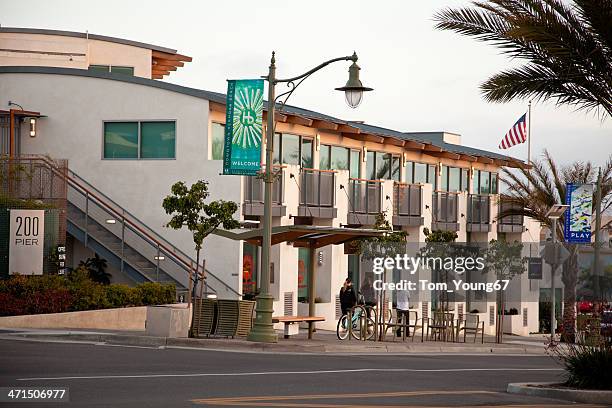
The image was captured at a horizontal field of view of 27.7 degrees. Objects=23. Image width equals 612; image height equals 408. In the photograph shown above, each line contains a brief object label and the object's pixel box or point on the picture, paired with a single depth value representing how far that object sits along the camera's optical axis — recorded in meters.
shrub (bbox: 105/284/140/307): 34.53
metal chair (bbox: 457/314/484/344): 52.16
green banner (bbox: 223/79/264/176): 31.69
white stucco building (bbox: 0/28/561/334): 39.41
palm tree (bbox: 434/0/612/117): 20.47
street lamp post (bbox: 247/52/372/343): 29.23
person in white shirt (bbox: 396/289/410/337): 37.91
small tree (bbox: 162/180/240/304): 30.98
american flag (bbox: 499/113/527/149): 54.50
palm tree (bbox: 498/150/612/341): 51.09
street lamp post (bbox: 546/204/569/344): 39.31
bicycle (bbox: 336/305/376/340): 34.31
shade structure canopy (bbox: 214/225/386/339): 31.73
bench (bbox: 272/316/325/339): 31.53
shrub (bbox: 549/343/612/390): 18.30
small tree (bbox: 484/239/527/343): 52.03
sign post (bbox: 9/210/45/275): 35.03
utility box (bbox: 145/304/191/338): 29.92
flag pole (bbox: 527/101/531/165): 62.88
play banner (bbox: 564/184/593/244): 46.34
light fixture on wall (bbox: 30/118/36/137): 40.84
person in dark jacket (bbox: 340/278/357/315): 37.97
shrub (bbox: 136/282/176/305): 35.34
